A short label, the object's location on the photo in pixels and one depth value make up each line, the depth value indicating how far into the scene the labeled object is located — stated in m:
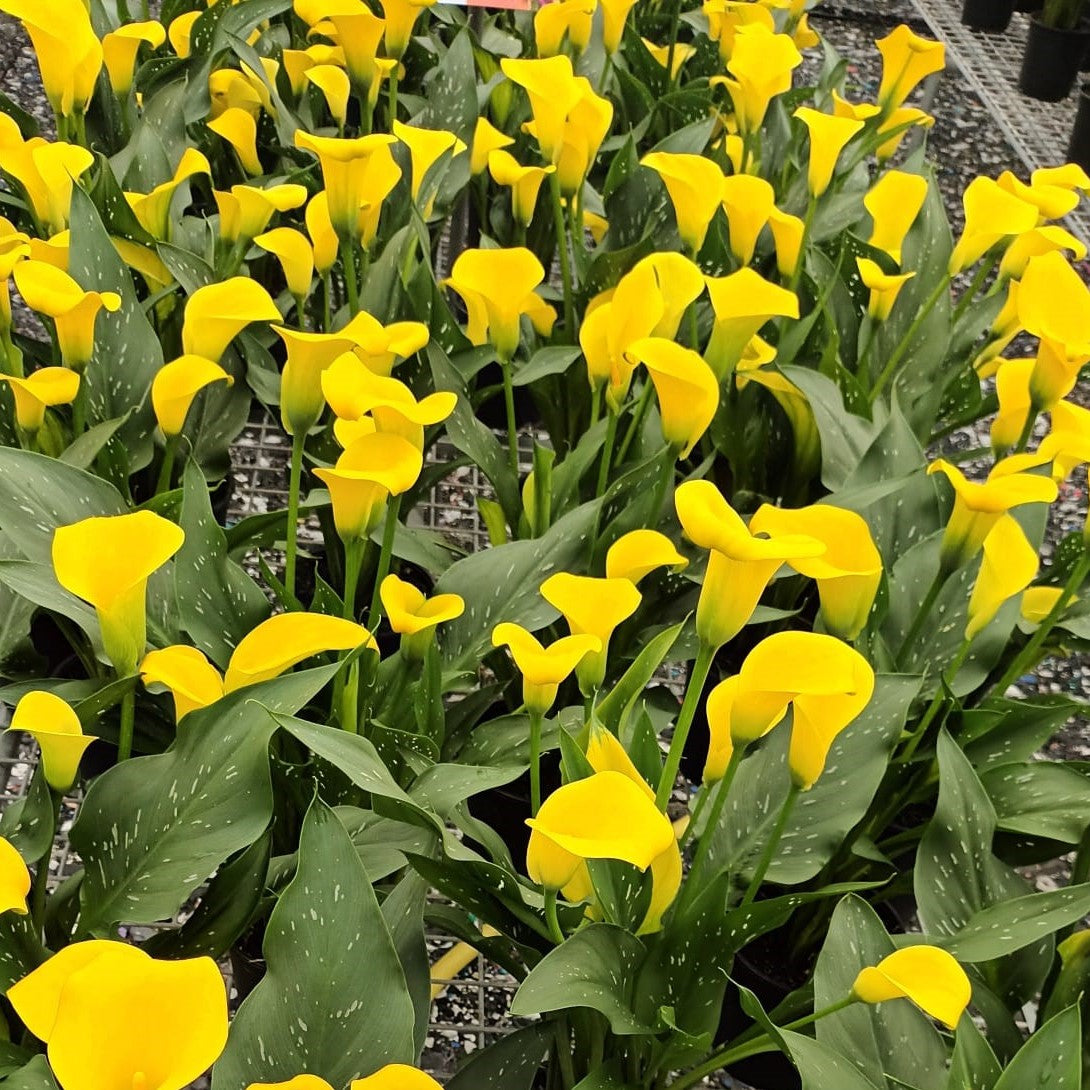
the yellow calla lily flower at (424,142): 0.83
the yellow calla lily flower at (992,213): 0.81
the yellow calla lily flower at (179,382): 0.64
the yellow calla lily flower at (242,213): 0.85
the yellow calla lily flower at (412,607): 0.58
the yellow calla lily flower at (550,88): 0.86
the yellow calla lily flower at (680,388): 0.59
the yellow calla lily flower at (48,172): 0.79
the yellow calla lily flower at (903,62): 1.14
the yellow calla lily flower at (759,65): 0.98
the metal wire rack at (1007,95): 1.46
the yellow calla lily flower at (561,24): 1.08
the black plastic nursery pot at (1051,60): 2.06
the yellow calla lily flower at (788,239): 0.88
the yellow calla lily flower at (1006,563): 0.59
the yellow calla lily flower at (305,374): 0.62
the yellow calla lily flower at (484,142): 1.01
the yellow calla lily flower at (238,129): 0.99
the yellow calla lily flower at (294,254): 0.74
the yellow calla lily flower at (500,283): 0.73
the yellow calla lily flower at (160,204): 0.90
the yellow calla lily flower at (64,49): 0.83
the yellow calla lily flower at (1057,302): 0.71
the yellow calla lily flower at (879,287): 0.83
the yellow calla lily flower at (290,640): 0.51
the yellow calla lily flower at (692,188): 0.78
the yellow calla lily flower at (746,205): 0.85
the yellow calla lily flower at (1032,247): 0.83
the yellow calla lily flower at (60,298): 0.65
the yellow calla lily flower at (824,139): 0.91
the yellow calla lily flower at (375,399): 0.56
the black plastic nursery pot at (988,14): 2.28
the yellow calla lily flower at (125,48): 0.95
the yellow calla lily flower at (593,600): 0.54
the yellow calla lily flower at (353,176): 0.75
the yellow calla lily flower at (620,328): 0.71
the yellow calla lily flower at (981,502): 0.58
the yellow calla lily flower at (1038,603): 0.81
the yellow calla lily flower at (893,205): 0.93
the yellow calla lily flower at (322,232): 0.82
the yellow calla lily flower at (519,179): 0.87
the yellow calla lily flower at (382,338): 0.64
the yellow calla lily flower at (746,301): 0.69
